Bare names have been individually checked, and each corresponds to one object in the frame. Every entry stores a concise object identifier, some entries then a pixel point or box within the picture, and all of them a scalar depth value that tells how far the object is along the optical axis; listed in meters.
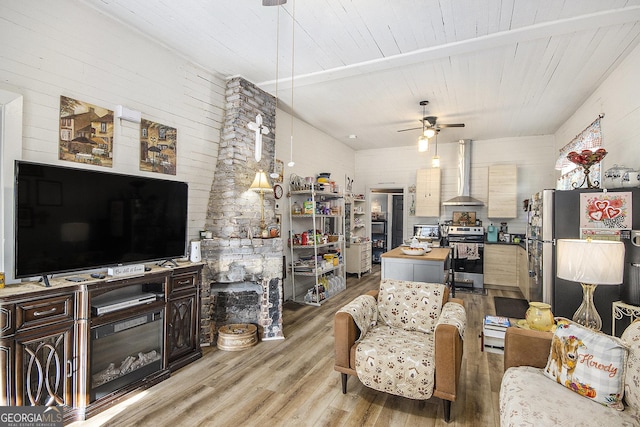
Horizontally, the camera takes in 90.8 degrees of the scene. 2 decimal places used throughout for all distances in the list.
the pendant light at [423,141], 4.40
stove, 5.90
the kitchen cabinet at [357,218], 6.79
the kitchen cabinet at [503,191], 6.00
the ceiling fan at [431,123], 4.72
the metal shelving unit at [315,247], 5.02
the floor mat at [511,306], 4.48
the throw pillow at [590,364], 1.60
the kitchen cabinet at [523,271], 4.83
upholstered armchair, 2.10
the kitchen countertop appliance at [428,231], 6.75
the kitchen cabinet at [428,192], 6.70
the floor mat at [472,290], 5.69
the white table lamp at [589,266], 1.95
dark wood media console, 1.88
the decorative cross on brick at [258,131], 3.41
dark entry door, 8.46
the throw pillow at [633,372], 1.55
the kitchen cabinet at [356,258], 6.78
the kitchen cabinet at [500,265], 5.79
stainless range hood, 6.41
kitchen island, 3.82
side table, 2.43
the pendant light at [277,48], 2.52
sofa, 1.48
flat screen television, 2.01
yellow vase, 2.18
